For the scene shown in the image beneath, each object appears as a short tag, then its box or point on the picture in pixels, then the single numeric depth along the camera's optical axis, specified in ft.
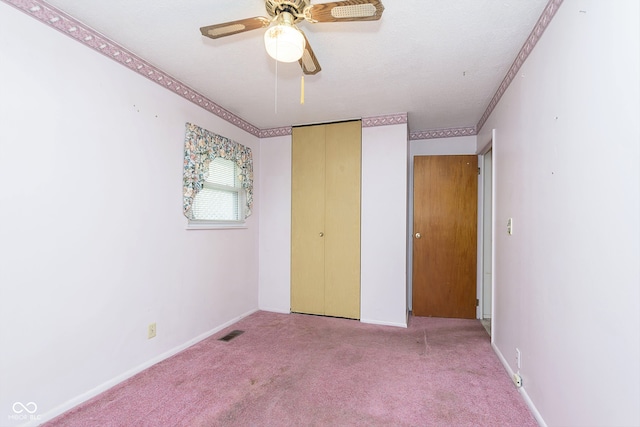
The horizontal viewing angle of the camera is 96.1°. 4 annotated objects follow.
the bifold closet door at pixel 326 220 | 11.01
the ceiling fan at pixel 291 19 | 4.31
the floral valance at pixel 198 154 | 8.47
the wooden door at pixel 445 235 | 11.33
